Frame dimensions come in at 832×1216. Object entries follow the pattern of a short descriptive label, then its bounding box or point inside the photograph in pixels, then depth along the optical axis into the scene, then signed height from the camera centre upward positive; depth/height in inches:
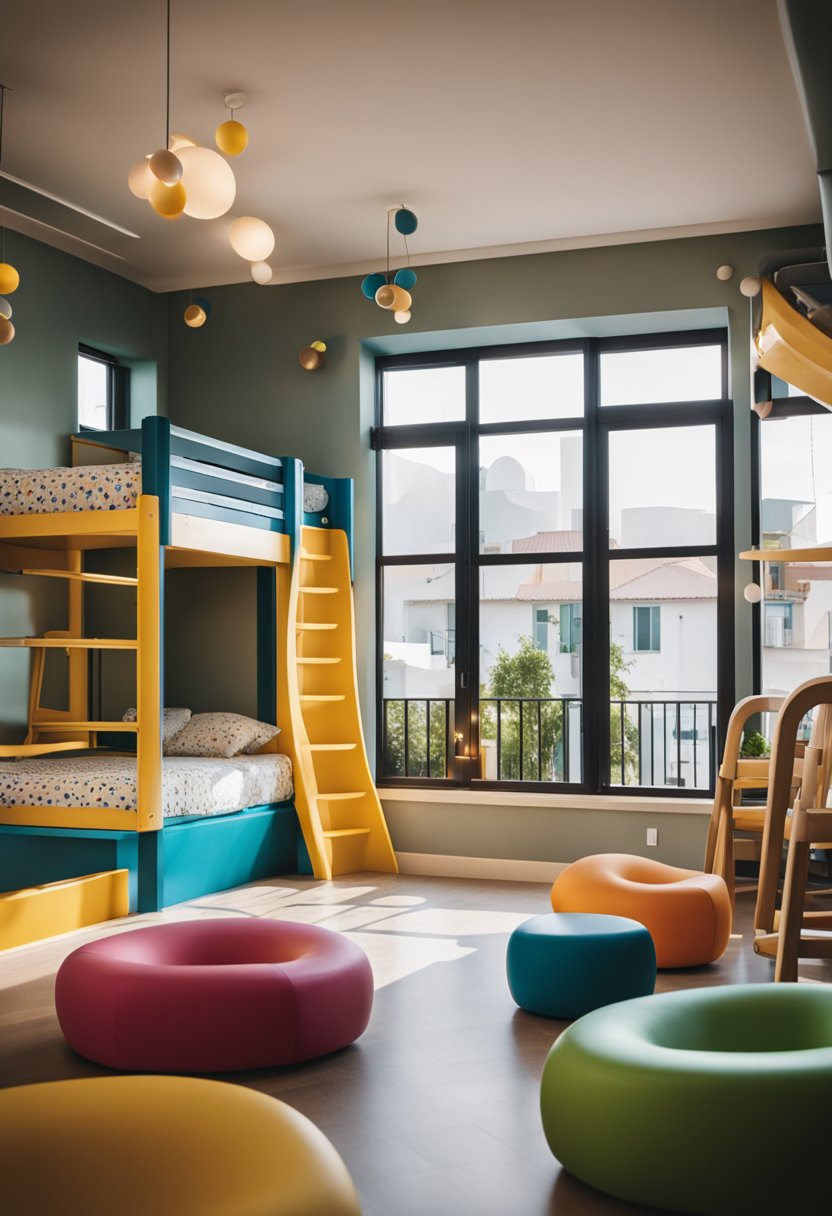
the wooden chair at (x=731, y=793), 195.6 -24.6
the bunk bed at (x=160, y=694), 206.8 -9.2
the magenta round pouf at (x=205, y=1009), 125.3 -40.4
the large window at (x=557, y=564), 251.0 +20.2
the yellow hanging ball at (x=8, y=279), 181.0 +59.8
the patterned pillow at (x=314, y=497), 262.5 +36.0
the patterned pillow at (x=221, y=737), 245.1 -18.5
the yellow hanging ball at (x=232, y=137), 152.4 +69.7
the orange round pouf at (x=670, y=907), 169.2 -38.8
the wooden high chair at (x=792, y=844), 137.2 -24.0
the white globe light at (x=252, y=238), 173.6 +63.7
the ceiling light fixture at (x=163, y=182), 137.6 +59.2
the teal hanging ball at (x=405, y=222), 221.6 +84.8
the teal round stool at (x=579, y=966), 144.6 -40.5
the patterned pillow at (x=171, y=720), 250.7 -15.2
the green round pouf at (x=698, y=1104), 86.7 -36.3
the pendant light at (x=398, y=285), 216.8 +76.8
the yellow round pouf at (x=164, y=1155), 71.5 -33.6
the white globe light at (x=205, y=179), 148.4 +62.3
